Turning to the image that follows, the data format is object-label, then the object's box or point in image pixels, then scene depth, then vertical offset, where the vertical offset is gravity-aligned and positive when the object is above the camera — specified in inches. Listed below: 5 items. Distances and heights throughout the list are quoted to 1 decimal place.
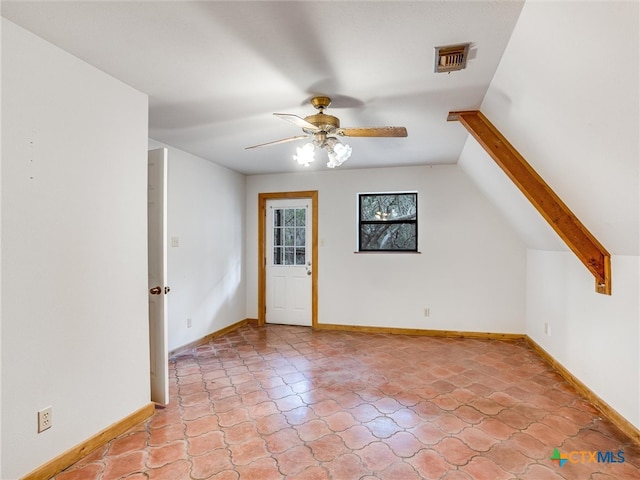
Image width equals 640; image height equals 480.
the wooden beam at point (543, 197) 106.6 +11.8
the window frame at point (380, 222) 196.4 +7.7
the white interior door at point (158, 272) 106.3 -10.7
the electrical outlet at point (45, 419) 74.3 -38.6
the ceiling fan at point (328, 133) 99.4 +29.8
